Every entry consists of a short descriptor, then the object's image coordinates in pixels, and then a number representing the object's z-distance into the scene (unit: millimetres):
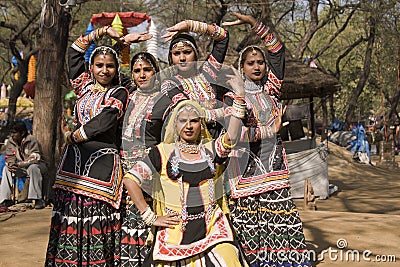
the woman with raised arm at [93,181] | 4309
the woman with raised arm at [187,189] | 3734
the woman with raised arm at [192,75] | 4293
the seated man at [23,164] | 9528
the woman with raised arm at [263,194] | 4676
